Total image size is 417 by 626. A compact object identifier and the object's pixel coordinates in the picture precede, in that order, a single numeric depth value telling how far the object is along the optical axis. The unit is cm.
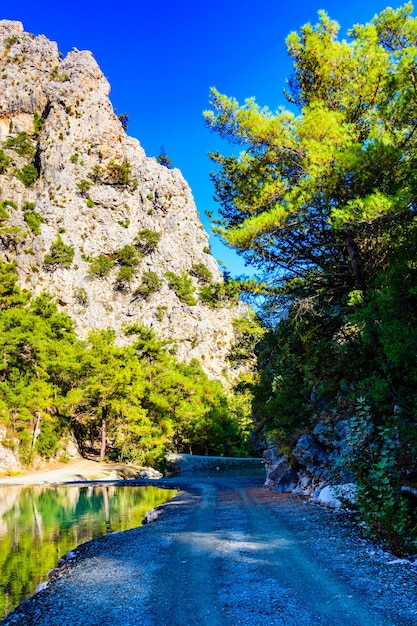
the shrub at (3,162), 7406
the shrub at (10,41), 8550
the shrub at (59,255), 6762
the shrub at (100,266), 7294
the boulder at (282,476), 1684
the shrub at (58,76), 8312
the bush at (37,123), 8119
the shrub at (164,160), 11300
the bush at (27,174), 7550
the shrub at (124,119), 10500
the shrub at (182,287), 8006
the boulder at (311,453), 1427
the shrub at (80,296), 6844
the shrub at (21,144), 7844
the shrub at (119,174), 8100
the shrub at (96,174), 7931
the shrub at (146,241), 8112
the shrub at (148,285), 7644
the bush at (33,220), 6938
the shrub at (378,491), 671
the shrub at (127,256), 7662
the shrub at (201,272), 8619
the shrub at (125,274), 7512
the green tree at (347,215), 840
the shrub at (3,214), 6769
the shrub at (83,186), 7719
